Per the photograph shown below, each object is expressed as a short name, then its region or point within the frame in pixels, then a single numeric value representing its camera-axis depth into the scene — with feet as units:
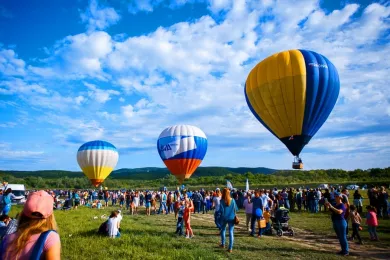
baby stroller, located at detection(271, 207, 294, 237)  39.95
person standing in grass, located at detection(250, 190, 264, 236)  39.06
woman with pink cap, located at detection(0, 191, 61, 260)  7.45
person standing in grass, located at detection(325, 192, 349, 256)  28.30
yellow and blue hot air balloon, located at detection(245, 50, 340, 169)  64.03
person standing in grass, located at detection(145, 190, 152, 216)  71.00
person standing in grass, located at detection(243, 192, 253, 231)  41.60
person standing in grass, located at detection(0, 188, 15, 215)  43.89
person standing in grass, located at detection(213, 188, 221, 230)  43.41
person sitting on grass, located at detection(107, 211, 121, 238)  34.37
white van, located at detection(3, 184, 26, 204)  120.30
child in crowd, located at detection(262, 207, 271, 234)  40.70
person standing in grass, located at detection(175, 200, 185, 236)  39.19
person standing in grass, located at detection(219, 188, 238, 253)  29.25
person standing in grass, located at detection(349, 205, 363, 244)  35.55
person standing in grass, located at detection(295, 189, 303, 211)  75.15
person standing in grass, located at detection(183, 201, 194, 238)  37.04
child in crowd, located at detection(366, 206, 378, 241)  36.29
